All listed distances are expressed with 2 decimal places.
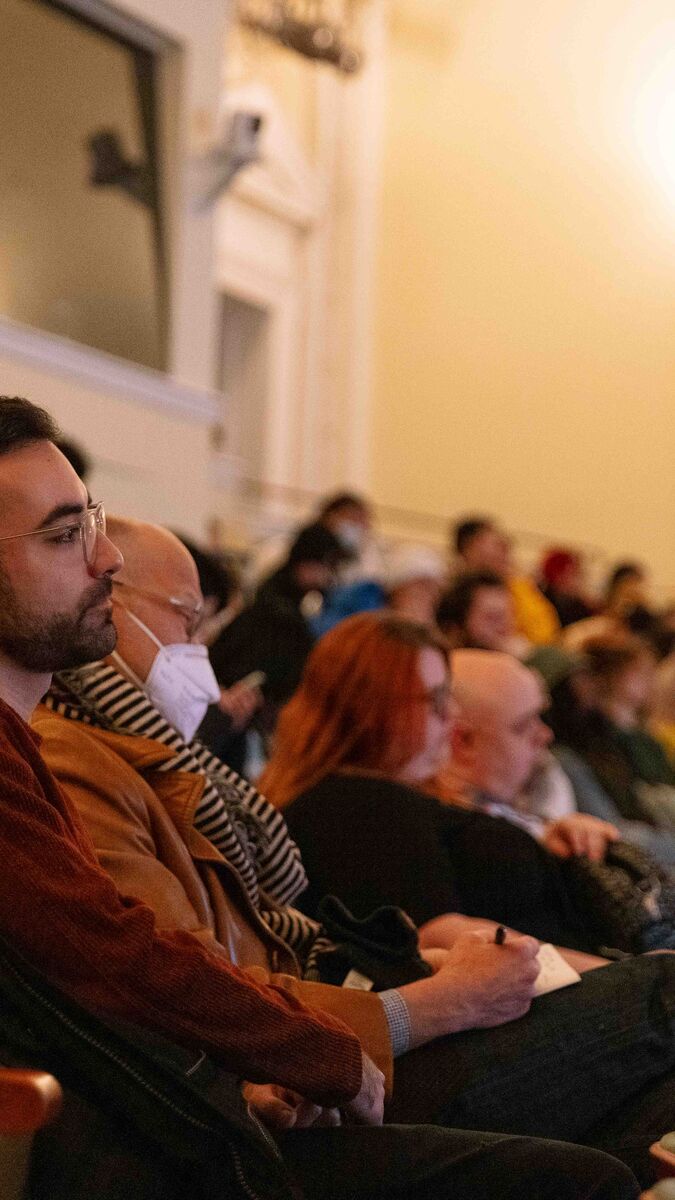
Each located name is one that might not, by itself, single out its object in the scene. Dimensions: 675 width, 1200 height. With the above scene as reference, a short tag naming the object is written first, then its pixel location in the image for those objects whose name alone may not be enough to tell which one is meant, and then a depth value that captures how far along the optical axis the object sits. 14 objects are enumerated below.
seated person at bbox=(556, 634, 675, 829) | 4.66
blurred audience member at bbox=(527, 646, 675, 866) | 4.34
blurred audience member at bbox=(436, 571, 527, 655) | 4.93
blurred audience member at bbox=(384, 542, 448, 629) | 5.19
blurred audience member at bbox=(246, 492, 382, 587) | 5.52
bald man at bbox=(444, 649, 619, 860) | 3.13
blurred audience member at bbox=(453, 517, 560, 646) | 6.79
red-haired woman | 2.38
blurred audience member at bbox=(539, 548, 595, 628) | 8.52
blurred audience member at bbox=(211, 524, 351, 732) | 4.13
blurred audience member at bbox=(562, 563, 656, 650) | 6.17
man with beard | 1.41
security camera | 6.62
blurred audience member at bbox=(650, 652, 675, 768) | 5.85
